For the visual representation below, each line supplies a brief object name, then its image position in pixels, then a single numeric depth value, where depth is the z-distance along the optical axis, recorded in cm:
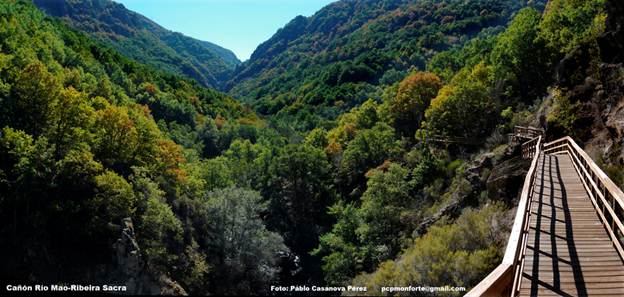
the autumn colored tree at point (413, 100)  6412
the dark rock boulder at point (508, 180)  2052
